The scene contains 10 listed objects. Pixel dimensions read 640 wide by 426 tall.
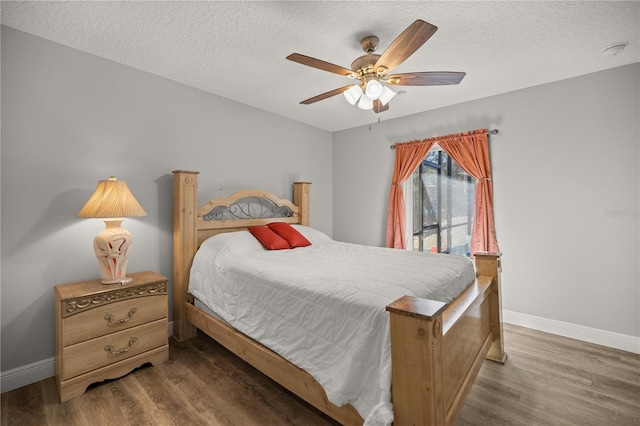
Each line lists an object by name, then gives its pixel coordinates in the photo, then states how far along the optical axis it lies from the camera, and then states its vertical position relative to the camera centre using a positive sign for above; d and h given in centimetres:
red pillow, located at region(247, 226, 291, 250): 295 -24
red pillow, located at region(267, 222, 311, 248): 316 -21
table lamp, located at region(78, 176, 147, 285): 210 -5
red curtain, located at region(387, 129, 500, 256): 327 +59
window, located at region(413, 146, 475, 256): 365 +13
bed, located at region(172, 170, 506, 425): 115 -66
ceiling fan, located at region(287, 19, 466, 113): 172 +98
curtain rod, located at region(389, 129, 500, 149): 325 +95
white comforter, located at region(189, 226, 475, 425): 133 -51
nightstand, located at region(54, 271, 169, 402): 190 -82
